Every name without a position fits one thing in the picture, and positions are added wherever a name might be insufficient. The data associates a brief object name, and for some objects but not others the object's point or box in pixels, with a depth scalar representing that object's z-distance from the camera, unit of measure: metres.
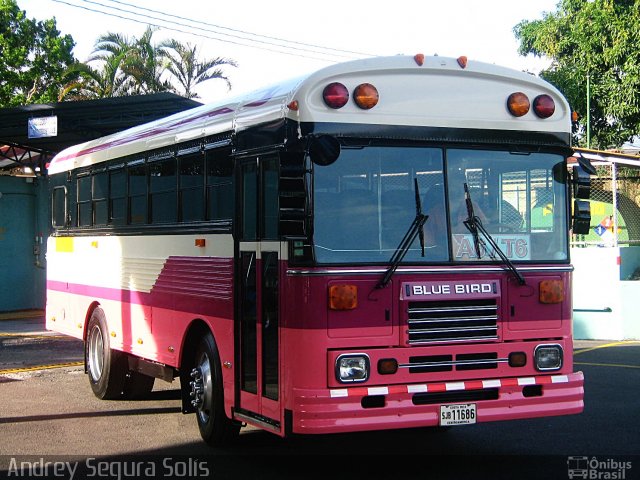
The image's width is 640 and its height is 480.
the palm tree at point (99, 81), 33.12
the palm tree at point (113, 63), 33.41
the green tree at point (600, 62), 32.25
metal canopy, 21.39
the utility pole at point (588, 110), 30.53
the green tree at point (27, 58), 35.75
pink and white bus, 7.05
